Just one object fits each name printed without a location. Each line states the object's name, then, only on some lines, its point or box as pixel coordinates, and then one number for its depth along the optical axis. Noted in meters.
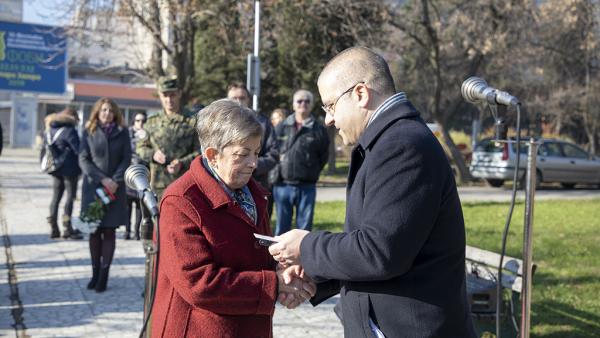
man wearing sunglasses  8.31
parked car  22.30
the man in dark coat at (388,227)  2.32
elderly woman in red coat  2.69
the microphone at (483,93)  4.03
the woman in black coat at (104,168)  7.11
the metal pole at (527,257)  4.23
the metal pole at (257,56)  10.65
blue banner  25.16
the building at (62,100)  43.91
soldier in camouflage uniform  6.36
